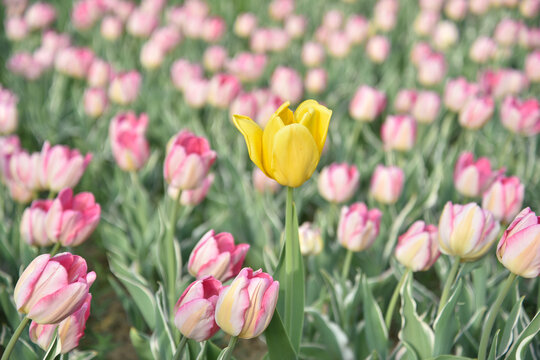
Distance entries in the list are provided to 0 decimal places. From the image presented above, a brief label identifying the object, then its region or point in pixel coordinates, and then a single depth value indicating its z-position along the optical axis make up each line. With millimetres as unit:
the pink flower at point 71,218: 1065
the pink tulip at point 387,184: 1500
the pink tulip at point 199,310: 809
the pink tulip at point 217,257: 982
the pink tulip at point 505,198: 1229
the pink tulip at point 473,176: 1438
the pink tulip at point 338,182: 1445
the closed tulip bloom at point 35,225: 1108
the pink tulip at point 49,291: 771
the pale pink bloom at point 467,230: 960
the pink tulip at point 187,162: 1187
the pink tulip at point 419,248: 1090
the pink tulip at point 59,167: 1280
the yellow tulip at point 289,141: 828
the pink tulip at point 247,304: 776
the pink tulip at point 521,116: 1771
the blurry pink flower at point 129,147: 1508
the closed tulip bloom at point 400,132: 1772
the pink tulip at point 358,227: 1210
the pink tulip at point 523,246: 859
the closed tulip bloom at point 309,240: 1259
